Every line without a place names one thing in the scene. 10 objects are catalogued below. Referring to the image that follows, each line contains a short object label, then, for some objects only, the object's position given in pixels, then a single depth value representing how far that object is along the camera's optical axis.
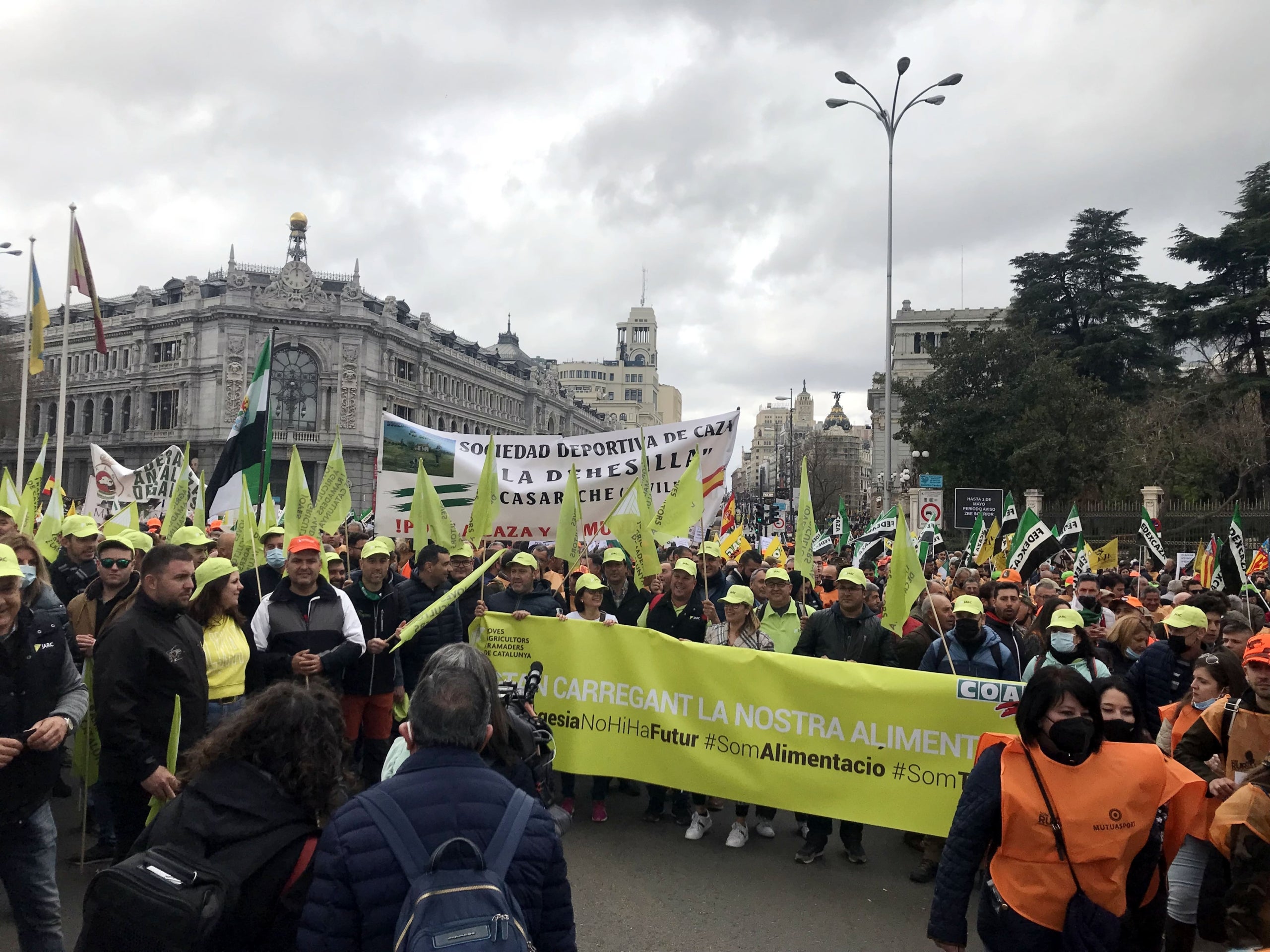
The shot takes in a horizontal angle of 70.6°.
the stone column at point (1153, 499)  27.69
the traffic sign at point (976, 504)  19.06
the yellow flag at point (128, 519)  9.80
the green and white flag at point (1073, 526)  15.80
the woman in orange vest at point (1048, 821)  2.73
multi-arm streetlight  21.22
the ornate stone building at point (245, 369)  63.12
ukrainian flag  23.22
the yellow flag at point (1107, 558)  15.03
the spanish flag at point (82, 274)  23.33
